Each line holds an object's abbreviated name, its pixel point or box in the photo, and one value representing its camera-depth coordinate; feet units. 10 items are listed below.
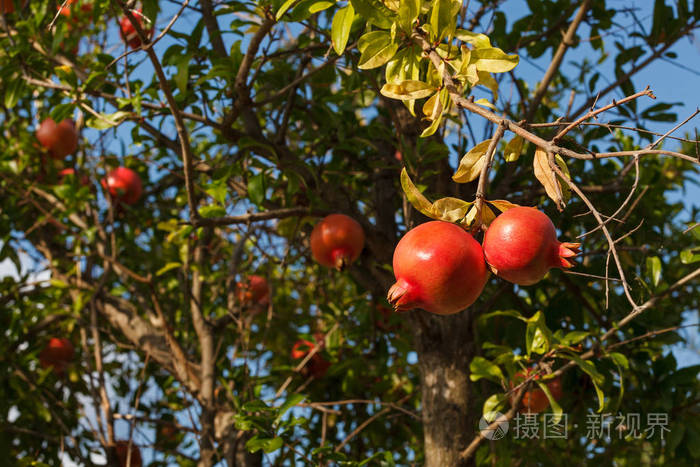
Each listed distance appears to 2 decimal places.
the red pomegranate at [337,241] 5.86
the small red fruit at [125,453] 8.71
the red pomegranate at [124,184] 9.54
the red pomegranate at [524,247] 2.85
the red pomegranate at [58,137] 9.37
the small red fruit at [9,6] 8.38
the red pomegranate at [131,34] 7.41
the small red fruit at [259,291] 9.48
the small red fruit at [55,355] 9.41
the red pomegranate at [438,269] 2.87
